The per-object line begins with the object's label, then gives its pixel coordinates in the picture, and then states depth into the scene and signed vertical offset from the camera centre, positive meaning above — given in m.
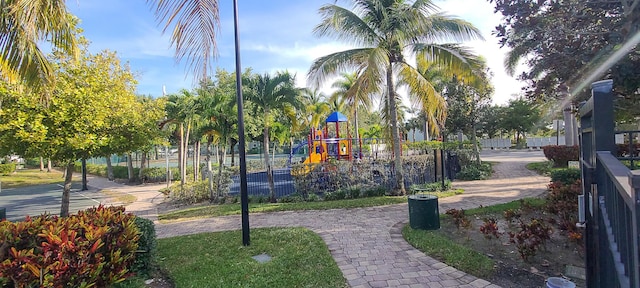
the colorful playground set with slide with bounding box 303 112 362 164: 15.96 -0.07
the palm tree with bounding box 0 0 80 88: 4.08 +1.68
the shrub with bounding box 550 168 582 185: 8.72 -1.05
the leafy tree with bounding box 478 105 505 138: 36.15 +1.89
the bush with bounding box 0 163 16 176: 28.56 -1.02
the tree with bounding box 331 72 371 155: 9.70 +1.50
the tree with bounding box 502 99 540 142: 37.42 +2.72
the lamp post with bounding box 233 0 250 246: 5.54 +0.02
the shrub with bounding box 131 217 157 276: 4.39 -1.35
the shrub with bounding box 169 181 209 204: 12.88 -1.69
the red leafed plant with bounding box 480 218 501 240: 4.76 -1.34
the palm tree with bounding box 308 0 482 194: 9.20 +3.21
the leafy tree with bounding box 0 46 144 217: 6.34 +0.85
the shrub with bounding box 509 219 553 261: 4.24 -1.34
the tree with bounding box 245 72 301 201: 10.94 +1.92
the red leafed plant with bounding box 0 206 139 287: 2.86 -0.96
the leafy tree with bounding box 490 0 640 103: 4.98 +1.76
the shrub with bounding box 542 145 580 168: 14.38 -0.77
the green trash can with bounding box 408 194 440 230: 6.02 -1.32
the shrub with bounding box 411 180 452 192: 10.81 -1.51
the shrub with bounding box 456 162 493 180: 13.83 -1.38
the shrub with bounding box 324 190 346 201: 10.62 -1.64
